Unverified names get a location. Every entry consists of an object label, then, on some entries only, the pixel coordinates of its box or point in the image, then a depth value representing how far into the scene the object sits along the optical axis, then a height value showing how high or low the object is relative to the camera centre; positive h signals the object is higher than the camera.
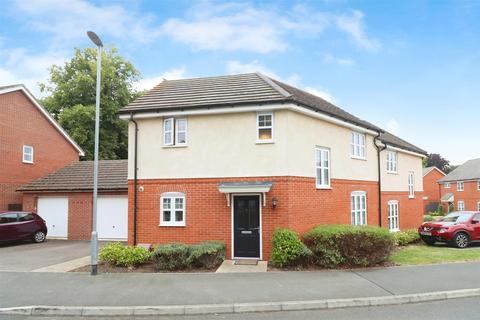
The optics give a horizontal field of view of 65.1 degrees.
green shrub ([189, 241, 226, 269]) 10.92 -1.84
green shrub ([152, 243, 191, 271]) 10.91 -1.89
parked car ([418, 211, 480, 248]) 16.12 -1.67
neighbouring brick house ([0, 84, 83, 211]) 20.62 +2.98
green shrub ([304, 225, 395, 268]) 11.14 -1.63
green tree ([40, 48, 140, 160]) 30.41 +8.25
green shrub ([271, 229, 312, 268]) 11.01 -1.70
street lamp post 10.29 -0.83
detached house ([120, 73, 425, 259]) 12.26 +0.93
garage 19.22 -0.54
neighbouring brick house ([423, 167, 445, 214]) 54.67 +0.43
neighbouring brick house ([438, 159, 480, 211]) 46.62 +0.61
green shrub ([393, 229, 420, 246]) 16.33 -2.00
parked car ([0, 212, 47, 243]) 17.03 -1.58
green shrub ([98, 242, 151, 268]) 11.30 -1.90
